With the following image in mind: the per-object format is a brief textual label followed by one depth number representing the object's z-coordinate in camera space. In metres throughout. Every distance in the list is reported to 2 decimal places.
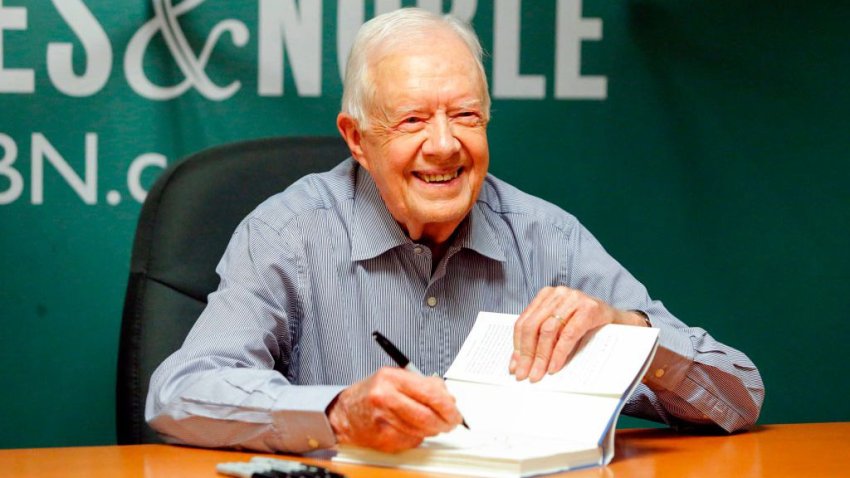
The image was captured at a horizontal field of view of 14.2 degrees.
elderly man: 3.59
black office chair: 3.71
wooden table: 3.37
